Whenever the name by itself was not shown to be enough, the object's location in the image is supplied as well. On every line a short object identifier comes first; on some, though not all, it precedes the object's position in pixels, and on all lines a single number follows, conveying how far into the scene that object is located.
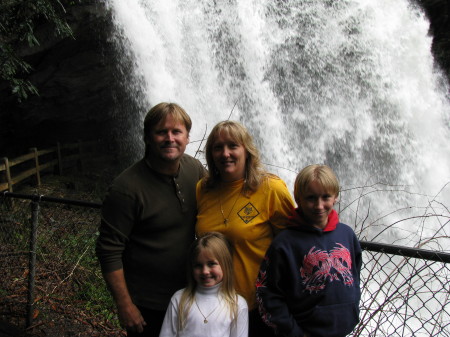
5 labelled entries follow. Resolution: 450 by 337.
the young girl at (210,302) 1.87
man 1.94
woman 1.92
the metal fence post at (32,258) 3.16
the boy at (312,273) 1.74
